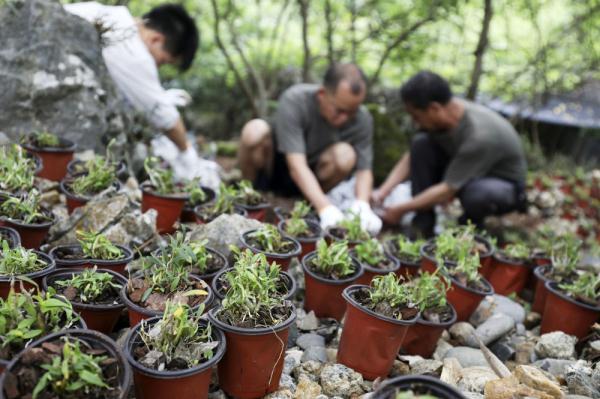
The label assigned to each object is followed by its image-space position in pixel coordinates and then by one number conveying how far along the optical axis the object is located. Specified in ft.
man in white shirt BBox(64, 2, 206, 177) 11.82
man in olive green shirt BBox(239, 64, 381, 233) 12.13
